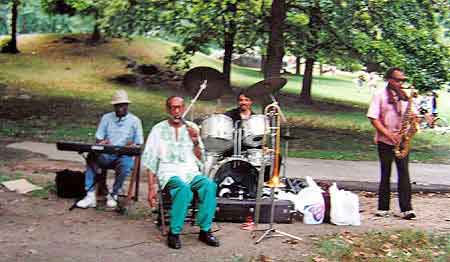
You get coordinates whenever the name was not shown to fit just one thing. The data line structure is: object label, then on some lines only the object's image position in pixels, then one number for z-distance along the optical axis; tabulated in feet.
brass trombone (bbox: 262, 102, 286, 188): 22.24
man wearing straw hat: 25.39
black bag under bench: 26.27
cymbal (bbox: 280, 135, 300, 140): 25.57
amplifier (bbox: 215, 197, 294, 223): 23.95
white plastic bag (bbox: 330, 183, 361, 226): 24.39
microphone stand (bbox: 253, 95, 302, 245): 21.89
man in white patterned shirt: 21.03
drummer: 26.83
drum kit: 25.09
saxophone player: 25.31
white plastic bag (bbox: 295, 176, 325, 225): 24.50
